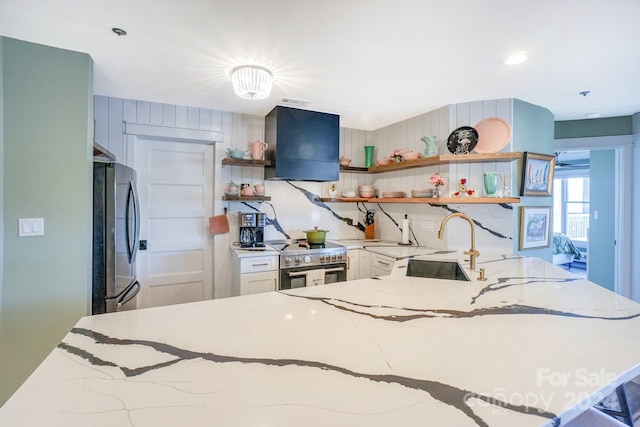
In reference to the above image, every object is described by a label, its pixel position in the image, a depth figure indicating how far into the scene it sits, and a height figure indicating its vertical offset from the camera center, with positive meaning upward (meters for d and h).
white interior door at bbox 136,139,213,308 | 2.89 -0.13
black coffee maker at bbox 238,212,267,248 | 3.00 -0.21
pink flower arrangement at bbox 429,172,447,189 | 2.80 +0.30
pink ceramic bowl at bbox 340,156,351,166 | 3.52 +0.60
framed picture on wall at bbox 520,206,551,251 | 2.82 -0.15
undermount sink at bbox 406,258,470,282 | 2.10 -0.44
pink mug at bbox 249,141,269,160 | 2.98 +0.63
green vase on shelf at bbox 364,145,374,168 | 3.73 +0.72
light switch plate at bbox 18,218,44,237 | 1.74 -0.12
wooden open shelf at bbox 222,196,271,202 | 2.97 +0.11
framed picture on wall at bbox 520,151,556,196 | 2.81 +0.39
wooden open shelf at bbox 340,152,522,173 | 2.62 +0.50
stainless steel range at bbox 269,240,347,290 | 2.78 -0.54
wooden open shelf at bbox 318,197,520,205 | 2.57 +0.11
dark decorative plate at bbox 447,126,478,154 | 2.71 +0.68
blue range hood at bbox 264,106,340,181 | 2.93 +0.69
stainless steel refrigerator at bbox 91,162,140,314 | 1.98 -0.20
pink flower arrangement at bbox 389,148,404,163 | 3.19 +0.63
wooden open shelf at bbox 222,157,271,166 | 2.90 +0.48
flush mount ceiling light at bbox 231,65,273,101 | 2.02 +0.91
